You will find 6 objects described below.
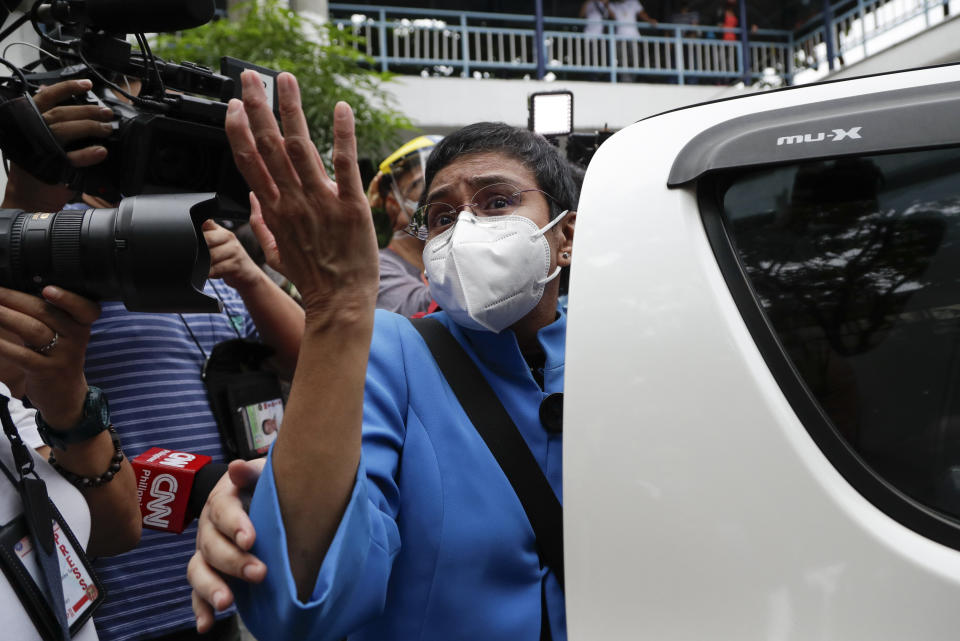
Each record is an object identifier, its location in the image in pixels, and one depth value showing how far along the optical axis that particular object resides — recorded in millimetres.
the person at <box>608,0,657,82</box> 11084
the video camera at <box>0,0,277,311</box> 1102
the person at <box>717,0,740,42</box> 11844
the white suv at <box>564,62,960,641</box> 927
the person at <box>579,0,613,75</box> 11172
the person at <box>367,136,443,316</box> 2521
